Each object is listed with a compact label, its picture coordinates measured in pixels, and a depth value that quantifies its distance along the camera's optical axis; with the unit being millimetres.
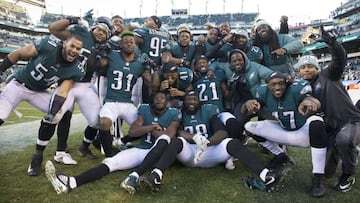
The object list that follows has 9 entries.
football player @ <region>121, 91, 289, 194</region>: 3086
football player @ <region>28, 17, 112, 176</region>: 3807
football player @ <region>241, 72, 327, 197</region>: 3209
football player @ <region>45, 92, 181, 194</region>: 3080
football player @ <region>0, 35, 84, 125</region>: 3723
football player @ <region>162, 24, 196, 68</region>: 5090
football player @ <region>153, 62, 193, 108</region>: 4242
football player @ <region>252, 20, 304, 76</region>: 5039
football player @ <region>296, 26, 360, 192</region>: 3238
